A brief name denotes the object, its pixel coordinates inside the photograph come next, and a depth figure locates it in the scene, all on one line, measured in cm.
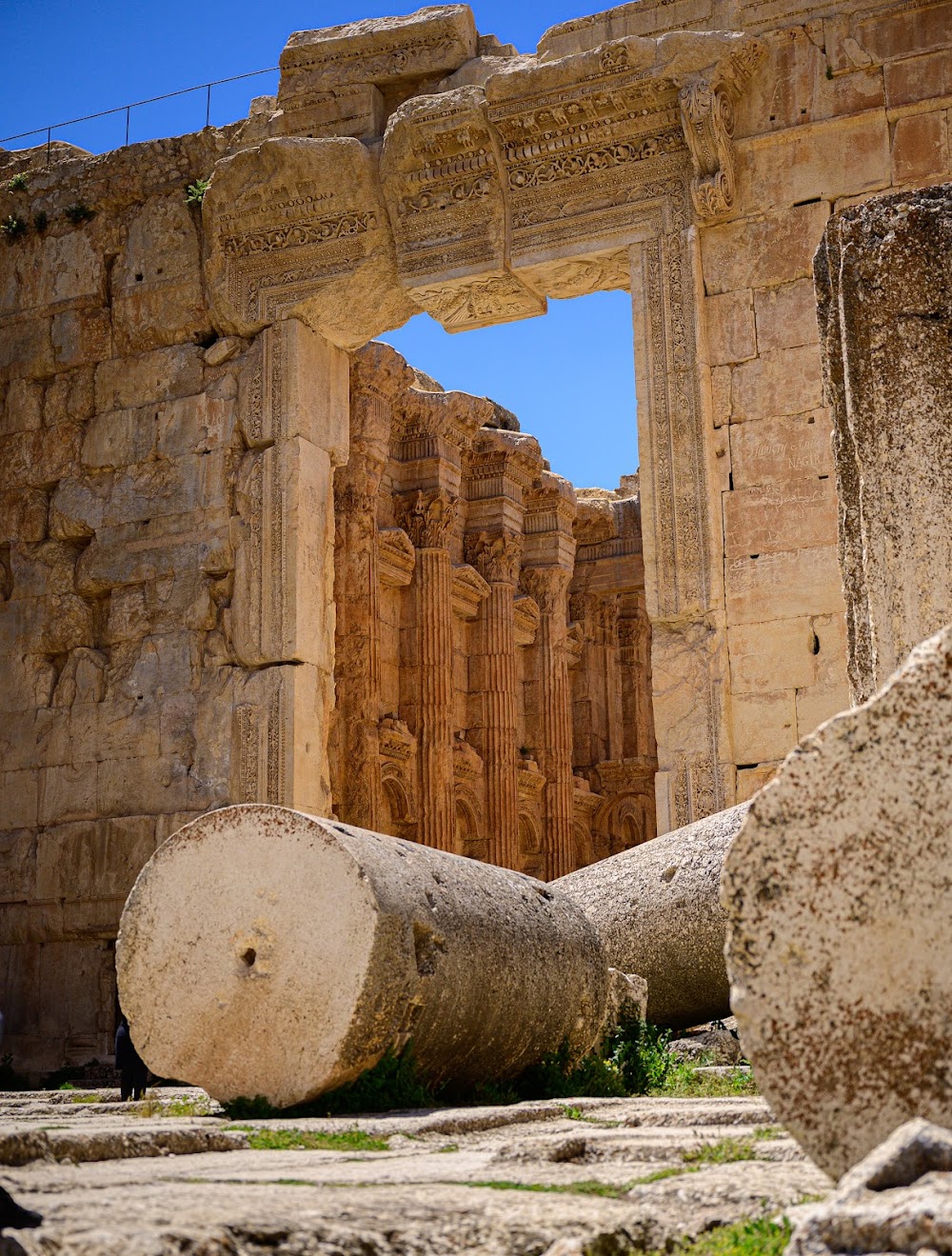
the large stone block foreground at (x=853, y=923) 269
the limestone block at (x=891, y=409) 384
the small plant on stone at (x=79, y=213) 1374
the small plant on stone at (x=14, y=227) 1409
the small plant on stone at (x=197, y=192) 1315
